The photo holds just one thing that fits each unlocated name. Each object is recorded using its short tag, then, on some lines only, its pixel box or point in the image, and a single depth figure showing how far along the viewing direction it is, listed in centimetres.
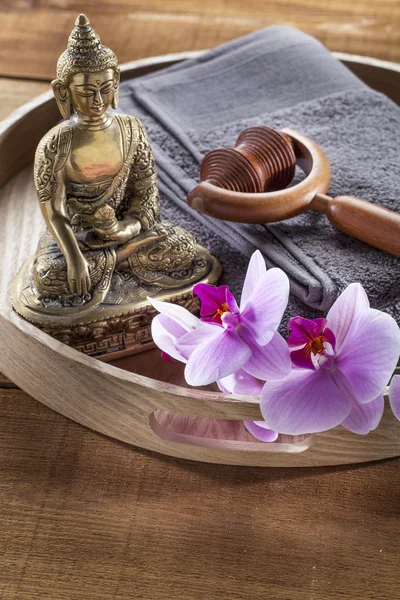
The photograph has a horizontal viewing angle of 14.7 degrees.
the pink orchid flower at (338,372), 91
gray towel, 107
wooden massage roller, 107
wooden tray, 96
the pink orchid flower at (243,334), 92
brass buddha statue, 99
